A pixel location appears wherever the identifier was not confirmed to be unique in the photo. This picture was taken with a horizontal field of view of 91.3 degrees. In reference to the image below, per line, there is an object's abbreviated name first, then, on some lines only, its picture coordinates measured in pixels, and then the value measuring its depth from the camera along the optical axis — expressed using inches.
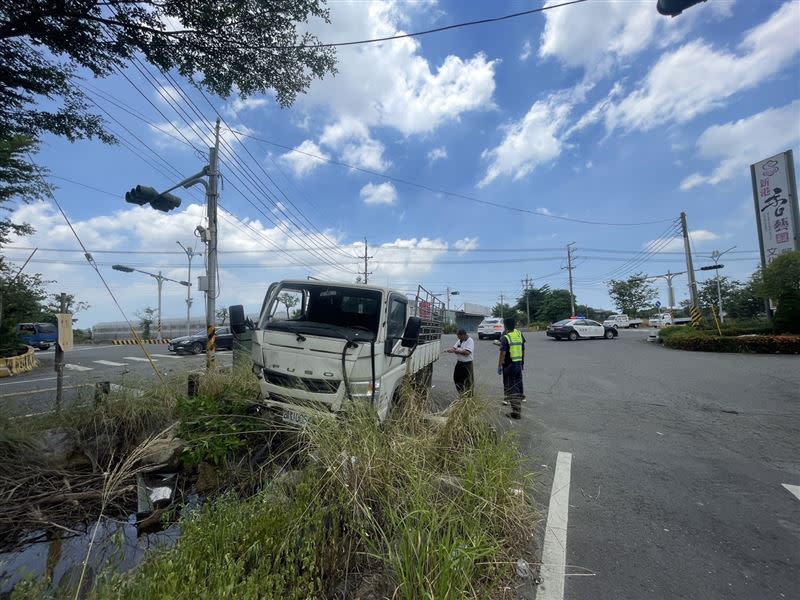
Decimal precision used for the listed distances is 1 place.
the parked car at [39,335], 1017.5
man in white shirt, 292.4
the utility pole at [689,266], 962.8
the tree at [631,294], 2248.4
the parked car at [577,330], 1008.9
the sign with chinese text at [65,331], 217.4
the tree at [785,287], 639.1
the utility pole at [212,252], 357.7
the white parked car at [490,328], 1049.5
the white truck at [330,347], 171.2
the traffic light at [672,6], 141.4
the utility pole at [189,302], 1360.7
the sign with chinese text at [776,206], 716.7
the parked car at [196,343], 746.8
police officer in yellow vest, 271.1
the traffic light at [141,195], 299.4
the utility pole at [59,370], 222.9
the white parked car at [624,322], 2108.8
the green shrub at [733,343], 577.0
